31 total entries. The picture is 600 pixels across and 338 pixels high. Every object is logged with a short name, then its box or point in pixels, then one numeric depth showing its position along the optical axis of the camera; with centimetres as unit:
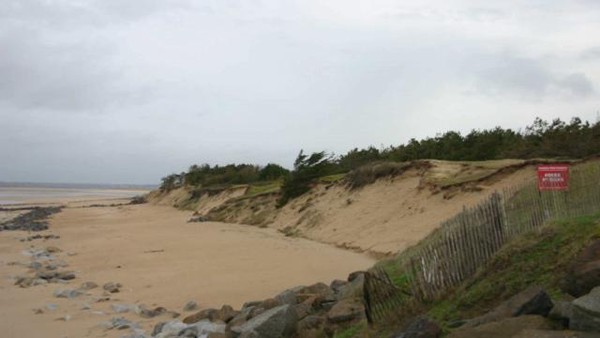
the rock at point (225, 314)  956
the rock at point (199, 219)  3613
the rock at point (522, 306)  483
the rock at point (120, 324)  978
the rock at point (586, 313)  429
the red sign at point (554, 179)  840
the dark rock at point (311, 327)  761
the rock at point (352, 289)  835
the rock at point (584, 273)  496
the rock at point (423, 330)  513
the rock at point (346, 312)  754
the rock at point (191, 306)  1112
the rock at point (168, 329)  891
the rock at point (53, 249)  2248
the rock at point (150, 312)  1070
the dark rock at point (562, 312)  457
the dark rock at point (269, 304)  929
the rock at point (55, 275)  1556
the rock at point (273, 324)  758
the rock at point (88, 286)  1389
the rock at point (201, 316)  975
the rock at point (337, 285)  988
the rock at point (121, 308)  1119
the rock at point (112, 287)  1331
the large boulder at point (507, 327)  459
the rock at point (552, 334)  423
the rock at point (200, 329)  875
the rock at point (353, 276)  1012
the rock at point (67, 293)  1295
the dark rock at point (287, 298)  941
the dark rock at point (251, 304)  1007
